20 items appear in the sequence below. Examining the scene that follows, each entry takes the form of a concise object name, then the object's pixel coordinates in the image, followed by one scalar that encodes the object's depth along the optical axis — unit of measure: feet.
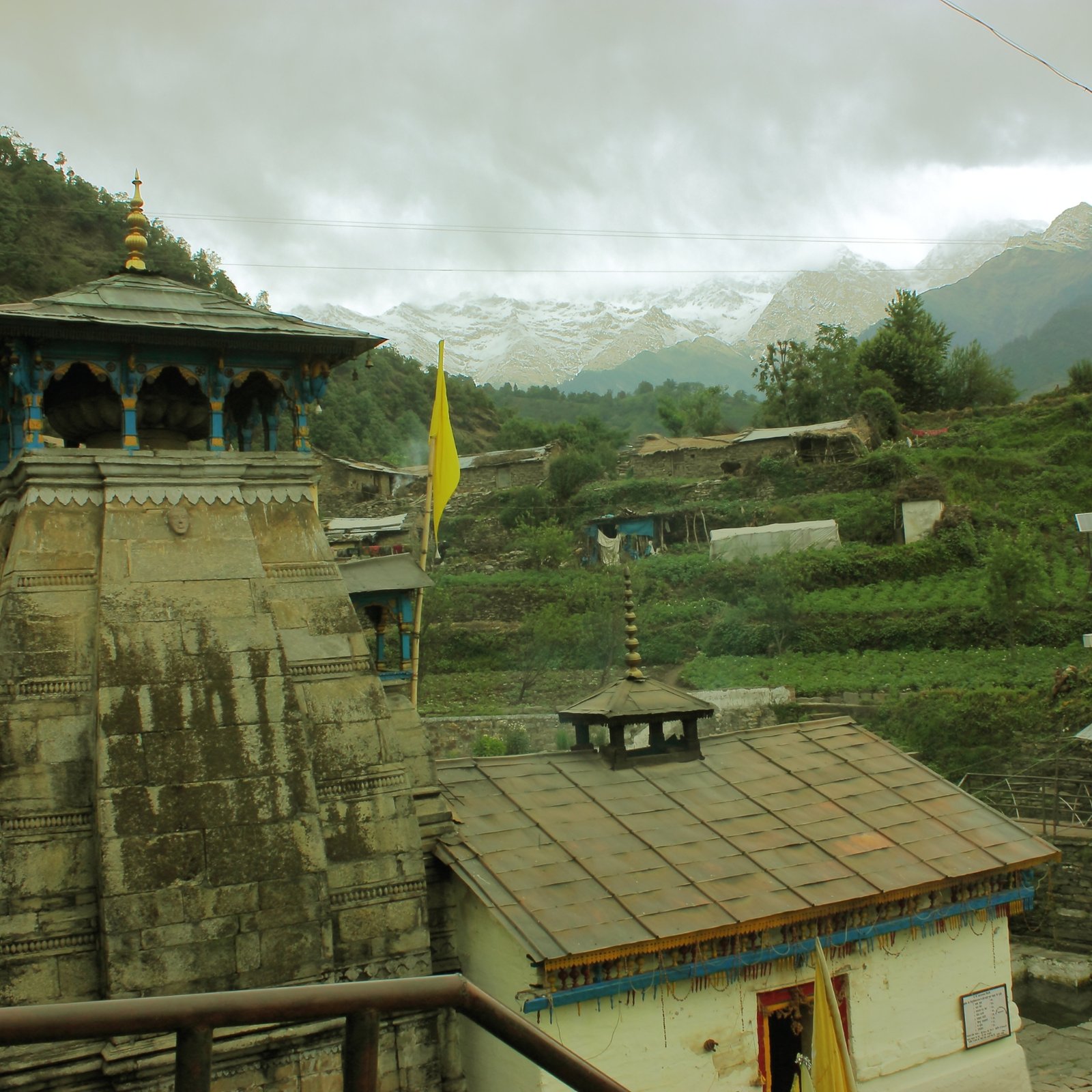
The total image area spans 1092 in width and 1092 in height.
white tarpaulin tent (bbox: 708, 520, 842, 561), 123.03
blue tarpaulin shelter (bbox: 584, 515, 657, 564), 139.54
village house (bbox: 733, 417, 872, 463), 144.15
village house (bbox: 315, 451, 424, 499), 160.56
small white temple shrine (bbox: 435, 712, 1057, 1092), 24.62
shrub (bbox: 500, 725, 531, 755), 79.97
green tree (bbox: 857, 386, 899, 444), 151.43
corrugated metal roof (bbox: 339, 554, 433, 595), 30.66
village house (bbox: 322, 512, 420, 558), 132.57
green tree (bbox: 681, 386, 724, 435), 199.78
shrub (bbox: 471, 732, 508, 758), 77.66
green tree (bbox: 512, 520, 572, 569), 133.59
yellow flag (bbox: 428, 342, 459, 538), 35.12
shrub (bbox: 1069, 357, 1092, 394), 153.38
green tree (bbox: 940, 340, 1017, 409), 171.68
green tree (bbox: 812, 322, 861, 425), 174.19
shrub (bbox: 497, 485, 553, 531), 148.05
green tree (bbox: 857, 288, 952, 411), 171.12
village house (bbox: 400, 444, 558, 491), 159.53
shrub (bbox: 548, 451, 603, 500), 152.46
